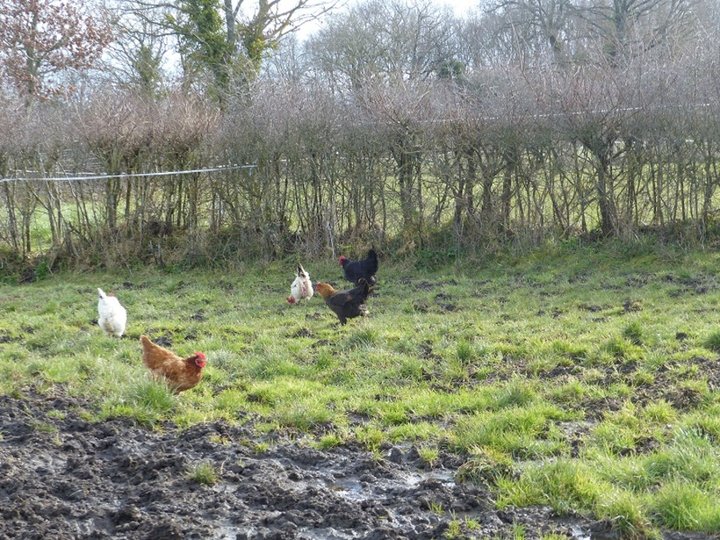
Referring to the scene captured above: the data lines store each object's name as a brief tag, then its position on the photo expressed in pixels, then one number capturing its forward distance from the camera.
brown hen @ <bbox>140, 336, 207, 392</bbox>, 7.29
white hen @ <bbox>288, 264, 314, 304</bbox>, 12.77
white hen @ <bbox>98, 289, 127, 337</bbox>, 10.25
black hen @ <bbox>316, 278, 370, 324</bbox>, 10.75
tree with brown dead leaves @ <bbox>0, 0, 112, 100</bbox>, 27.97
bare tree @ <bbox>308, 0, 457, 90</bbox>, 37.28
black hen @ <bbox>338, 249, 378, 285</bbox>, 13.18
